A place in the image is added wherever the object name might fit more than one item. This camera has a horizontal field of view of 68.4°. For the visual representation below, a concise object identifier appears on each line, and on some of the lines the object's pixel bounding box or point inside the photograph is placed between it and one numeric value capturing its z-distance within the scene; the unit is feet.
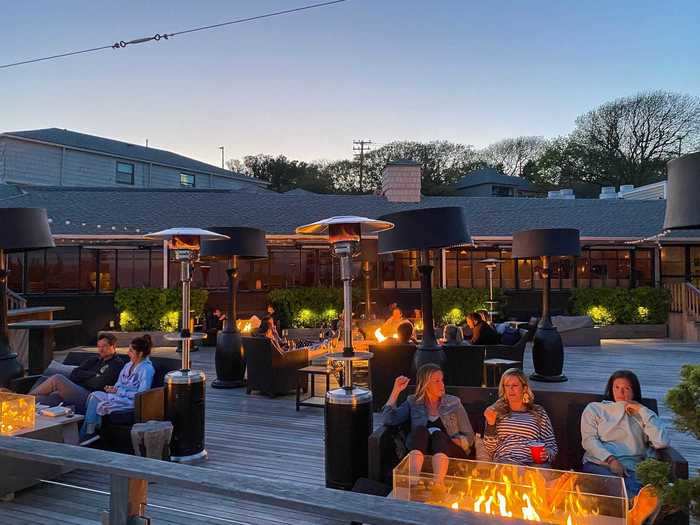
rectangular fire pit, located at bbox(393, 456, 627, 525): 7.12
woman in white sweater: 10.93
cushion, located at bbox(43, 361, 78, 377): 18.66
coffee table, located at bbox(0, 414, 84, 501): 12.62
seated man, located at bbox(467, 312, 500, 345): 27.12
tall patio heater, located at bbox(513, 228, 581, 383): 26.89
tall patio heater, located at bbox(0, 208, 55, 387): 16.91
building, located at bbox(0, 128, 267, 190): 66.49
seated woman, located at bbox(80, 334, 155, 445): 15.90
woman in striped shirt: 11.45
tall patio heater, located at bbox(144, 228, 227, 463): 15.74
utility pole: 157.89
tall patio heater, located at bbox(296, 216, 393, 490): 12.62
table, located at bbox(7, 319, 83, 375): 27.45
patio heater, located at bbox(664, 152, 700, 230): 5.69
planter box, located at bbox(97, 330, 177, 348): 42.73
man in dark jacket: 16.63
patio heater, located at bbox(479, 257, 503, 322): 45.41
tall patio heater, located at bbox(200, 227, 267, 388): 25.76
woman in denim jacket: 11.63
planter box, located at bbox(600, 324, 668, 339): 48.75
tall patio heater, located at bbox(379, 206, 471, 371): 15.47
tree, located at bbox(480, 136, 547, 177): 169.58
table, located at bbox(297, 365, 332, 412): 22.61
